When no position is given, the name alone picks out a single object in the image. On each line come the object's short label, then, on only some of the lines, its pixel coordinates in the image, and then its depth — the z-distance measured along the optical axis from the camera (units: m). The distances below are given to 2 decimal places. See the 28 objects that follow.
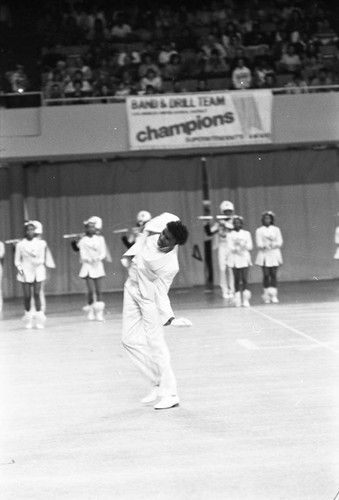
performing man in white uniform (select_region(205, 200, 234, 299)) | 23.22
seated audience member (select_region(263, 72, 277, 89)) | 26.50
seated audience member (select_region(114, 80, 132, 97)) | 26.29
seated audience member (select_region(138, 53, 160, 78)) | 26.94
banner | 25.53
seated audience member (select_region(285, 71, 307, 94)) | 25.67
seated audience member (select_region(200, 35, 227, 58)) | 27.77
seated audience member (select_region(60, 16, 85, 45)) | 28.98
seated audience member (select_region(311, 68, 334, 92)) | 26.48
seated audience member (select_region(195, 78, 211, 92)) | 26.19
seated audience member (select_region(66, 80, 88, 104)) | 26.02
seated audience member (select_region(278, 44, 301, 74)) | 27.27
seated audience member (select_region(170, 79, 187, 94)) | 26.34
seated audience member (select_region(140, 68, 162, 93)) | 26.58
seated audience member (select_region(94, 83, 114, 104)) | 26.02
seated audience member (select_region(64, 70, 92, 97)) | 26.16
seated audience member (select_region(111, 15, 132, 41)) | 29.03
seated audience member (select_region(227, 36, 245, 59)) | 27.62
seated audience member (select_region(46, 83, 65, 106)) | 26.12
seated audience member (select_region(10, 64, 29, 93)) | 26.17
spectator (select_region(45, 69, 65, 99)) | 26.22
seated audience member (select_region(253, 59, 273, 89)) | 26.64
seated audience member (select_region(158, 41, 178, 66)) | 27.70
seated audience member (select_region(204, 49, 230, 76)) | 27.08
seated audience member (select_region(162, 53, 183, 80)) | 27.12
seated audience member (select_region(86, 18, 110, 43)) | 28.67
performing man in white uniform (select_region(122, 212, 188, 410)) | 9.97
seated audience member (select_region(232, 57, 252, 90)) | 26.52
